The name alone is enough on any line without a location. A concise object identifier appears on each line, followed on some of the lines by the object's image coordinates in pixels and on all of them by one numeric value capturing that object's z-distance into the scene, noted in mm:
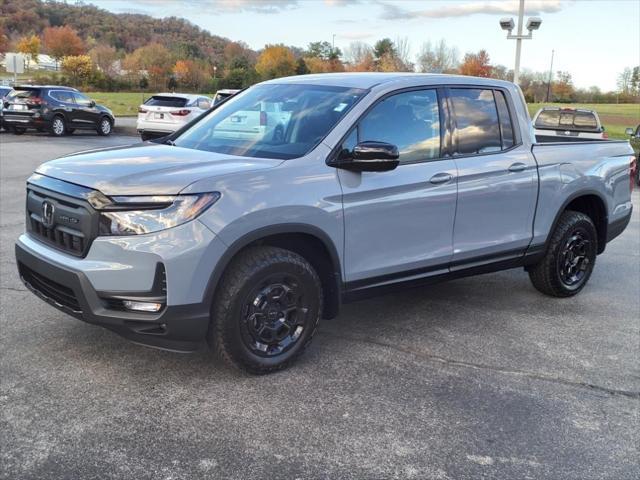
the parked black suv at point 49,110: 22000
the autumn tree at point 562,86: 109812
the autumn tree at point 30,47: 97000
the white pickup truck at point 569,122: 16406
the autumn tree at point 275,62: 80125
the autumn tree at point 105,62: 79062
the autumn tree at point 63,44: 95462
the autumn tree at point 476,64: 67125
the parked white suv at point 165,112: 21469
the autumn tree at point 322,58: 93206
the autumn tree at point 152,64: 73750
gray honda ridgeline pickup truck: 3521
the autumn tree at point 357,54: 88231
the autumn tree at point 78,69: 67875
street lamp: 23547
